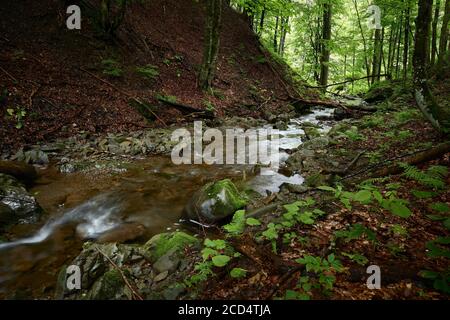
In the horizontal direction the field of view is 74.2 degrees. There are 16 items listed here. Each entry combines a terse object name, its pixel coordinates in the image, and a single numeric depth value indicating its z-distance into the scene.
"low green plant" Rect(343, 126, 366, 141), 8.29
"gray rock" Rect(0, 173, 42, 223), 4.91
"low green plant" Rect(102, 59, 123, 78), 11.19
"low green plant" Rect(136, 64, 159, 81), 12.21
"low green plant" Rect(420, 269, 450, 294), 2.38
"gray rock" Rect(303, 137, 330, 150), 8.52
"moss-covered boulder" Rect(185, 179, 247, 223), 4.90
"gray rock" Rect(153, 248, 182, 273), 3.45
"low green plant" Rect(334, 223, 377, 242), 3.10
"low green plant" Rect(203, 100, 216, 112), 12.58
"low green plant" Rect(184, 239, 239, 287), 3.12
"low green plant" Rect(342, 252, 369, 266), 3.12
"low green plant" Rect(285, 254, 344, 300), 2.68
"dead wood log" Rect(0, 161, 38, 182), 6.09
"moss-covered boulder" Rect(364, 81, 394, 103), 16.19
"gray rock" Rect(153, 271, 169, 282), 3.33
